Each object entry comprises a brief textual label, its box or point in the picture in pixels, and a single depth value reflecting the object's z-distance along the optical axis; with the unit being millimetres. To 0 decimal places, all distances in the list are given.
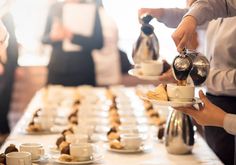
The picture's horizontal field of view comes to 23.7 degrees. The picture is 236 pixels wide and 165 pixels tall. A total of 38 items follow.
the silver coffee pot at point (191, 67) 1684
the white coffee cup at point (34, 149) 1850
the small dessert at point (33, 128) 2354
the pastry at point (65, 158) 1858
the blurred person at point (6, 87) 4891
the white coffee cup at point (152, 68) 2102
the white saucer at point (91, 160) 1847
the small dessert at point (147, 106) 2875
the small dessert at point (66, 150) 1914
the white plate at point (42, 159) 1857
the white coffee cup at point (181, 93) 1670
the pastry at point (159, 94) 1691
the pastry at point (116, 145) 2045
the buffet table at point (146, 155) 1917
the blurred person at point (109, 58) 5395
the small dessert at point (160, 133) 2236
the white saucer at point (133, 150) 2020
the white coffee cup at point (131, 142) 2033
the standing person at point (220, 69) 2252
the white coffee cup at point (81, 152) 1865
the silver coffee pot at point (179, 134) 2018
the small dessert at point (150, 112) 2730
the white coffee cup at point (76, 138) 2057
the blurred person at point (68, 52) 4621
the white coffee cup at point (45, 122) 2405
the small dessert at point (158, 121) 2553
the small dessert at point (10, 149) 1769
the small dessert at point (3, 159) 1685
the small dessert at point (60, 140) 2051
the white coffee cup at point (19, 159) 1659
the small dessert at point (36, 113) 2609
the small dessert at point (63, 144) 1953
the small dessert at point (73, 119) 2521
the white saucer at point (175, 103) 1642
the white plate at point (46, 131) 2348
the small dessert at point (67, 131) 2195
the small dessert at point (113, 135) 2176
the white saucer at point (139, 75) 2042
